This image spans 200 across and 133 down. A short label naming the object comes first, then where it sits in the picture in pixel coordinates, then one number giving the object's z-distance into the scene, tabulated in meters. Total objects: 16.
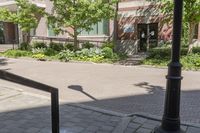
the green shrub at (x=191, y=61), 15.22
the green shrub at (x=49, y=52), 22.39
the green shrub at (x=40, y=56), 20.83
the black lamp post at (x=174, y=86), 4.82
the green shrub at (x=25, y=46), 24.84
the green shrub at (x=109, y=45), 21.49
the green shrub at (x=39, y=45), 24.80
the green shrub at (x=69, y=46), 23.15
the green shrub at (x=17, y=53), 22.39
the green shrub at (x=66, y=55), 20.25
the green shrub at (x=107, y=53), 19.97
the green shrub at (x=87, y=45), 22.89
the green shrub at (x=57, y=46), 24.19
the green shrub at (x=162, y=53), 18.04
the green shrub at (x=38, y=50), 22.99
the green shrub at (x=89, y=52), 20.23
